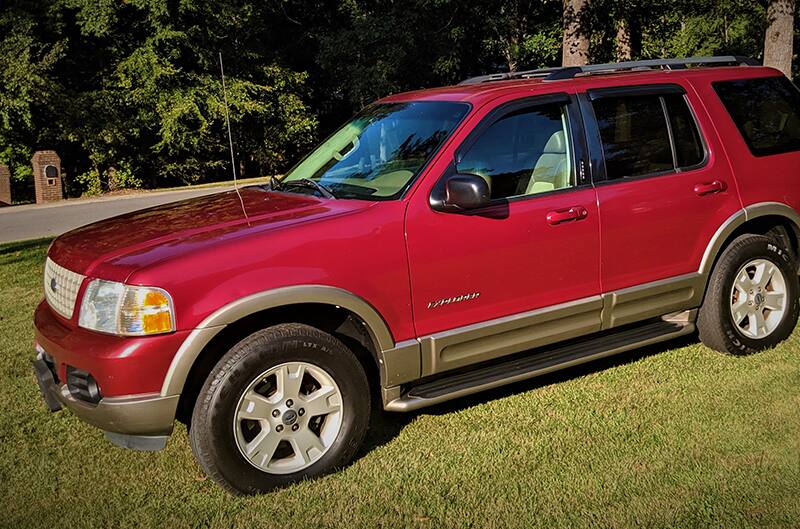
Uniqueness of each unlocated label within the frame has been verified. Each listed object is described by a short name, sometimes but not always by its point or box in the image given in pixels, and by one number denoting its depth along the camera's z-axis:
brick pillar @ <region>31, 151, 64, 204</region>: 21.69
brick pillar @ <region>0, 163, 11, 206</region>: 21.72
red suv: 3.90
